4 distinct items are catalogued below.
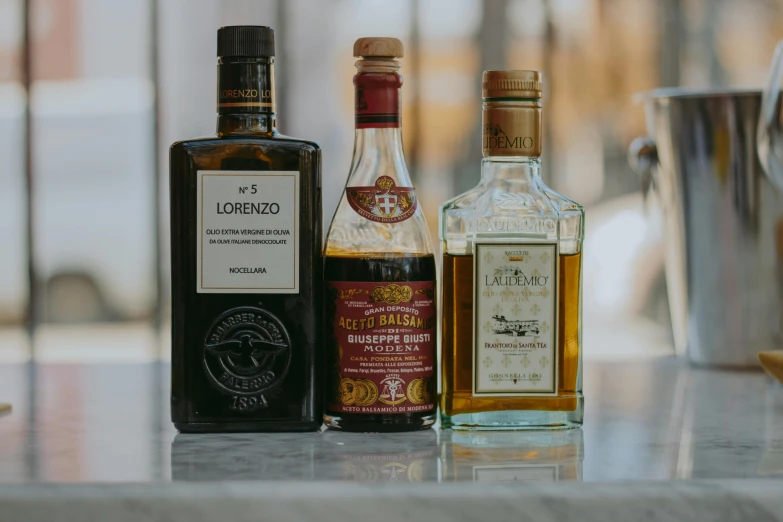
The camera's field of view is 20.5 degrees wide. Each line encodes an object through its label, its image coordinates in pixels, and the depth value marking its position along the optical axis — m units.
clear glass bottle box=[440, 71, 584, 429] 1.29
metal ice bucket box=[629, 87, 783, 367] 1.58
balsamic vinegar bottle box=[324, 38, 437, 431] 1.28
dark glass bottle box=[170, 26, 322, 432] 1.28
